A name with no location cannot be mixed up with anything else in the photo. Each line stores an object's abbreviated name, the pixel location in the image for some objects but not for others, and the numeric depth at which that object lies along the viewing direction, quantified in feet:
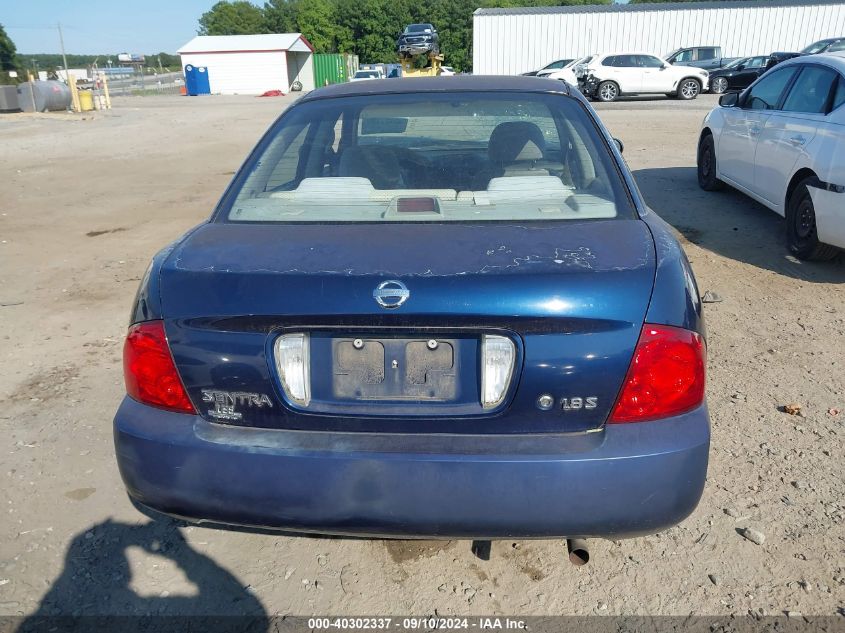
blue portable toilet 155.43
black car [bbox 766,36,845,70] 69.31
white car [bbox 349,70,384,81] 110.34
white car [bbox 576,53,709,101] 78.48
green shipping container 183.83
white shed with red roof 163.73
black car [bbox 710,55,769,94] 82.43
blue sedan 6.07
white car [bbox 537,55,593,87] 79.10
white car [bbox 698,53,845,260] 16.96
